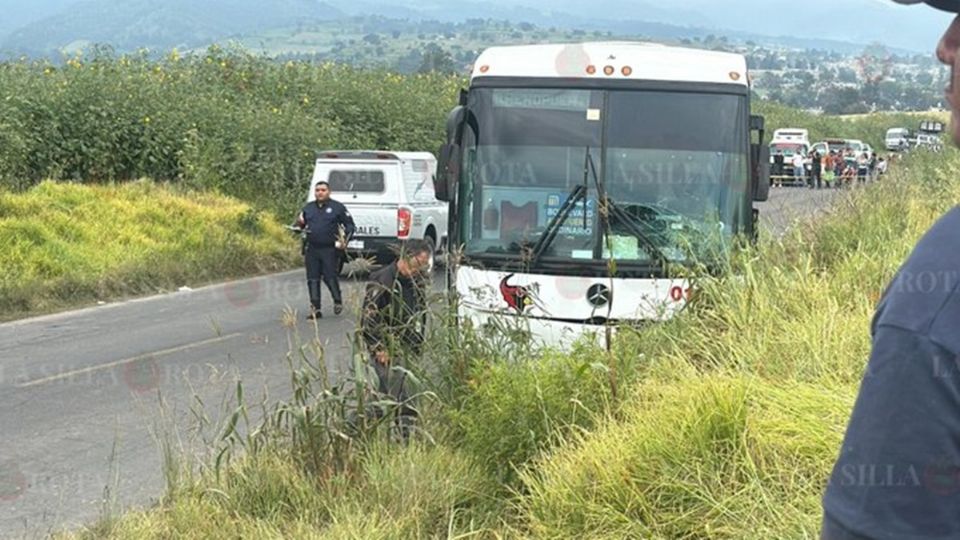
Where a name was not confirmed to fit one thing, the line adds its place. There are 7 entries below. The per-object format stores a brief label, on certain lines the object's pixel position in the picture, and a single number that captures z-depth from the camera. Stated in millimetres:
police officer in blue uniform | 14758
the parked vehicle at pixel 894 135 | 70625
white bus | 8406
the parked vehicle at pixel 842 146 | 55656
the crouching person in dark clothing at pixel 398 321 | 6293
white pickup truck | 19734
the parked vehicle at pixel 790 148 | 48966
